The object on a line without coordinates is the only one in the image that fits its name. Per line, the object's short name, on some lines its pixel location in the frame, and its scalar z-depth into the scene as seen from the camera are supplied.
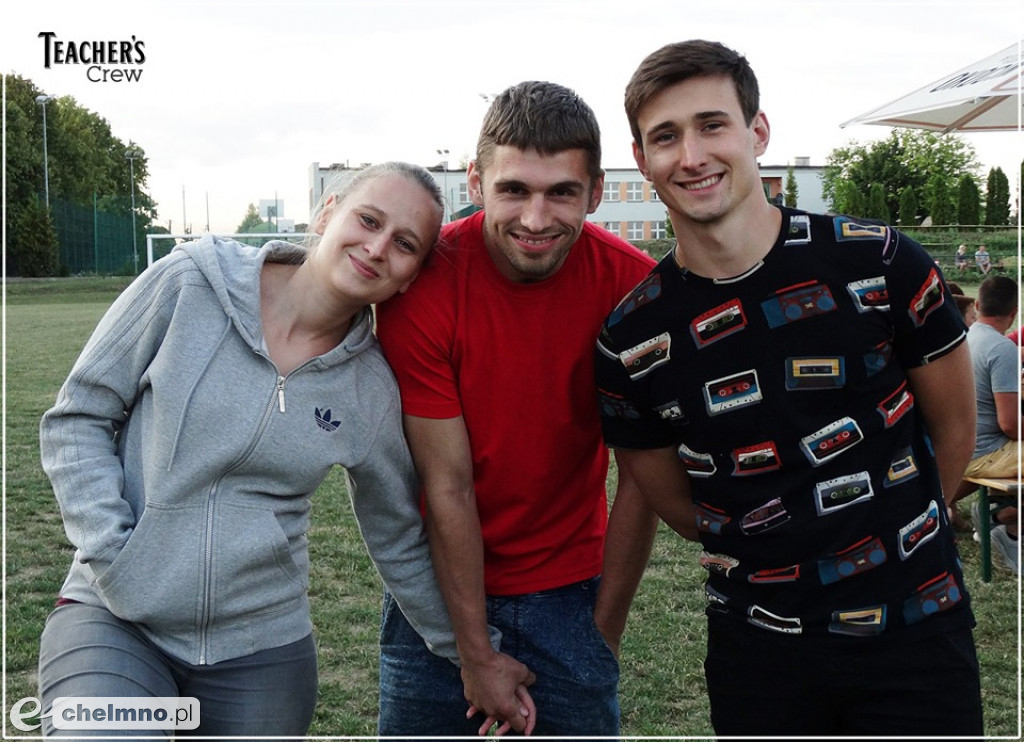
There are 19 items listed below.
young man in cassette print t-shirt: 2.21
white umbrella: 6.66
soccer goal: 39.99
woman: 2.32
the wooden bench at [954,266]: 32.16
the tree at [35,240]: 37.72
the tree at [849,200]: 55.50
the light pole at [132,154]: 56.02
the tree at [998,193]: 53.66
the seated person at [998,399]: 6.24
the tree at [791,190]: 68.56
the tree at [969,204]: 50.22
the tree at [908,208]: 62.23
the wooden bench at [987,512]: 5.93
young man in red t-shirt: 2.57
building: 65.12
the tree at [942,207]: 53.44
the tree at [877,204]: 53.66
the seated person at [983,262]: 32.41
